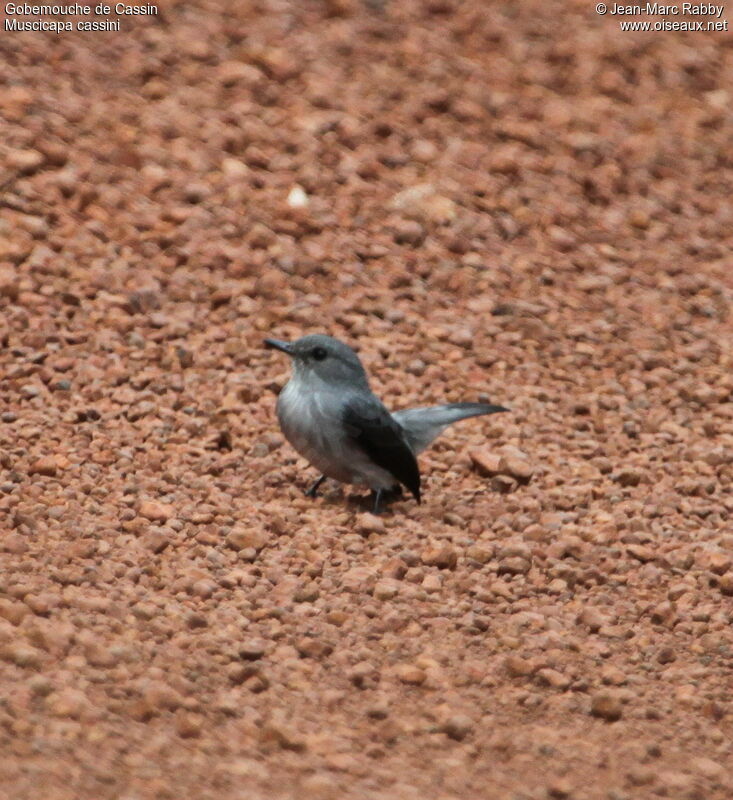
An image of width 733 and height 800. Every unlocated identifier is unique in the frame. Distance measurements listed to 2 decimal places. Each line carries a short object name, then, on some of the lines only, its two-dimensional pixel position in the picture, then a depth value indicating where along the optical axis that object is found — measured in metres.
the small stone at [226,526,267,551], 12.32
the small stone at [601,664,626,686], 11.02
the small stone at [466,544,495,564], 12.72
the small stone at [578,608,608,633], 11.80
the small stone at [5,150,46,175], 17.19
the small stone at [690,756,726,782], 9.91
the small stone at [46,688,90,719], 9.54
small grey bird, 13.50
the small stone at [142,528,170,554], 12.02
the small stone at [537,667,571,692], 10.89
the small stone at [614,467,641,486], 14.40
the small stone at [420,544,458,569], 12.52
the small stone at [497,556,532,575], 12.55
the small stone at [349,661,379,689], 10.58
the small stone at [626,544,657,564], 12.96
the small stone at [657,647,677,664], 11.43
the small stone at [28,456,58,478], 12.96
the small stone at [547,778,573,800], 9.48
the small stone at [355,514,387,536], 13.02
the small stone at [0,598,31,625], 10.61
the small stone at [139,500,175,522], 12.55
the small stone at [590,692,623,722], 10.54
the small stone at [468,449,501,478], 14.24
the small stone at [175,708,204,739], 9.63
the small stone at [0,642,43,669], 10.05
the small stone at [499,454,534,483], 14.08
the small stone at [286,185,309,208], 17.89
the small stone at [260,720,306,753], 9.65
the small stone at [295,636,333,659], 10.85
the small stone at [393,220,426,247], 17.91
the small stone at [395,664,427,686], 10.66
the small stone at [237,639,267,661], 10.62
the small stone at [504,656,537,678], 10.93
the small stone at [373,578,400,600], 11.78
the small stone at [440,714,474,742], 10.09
